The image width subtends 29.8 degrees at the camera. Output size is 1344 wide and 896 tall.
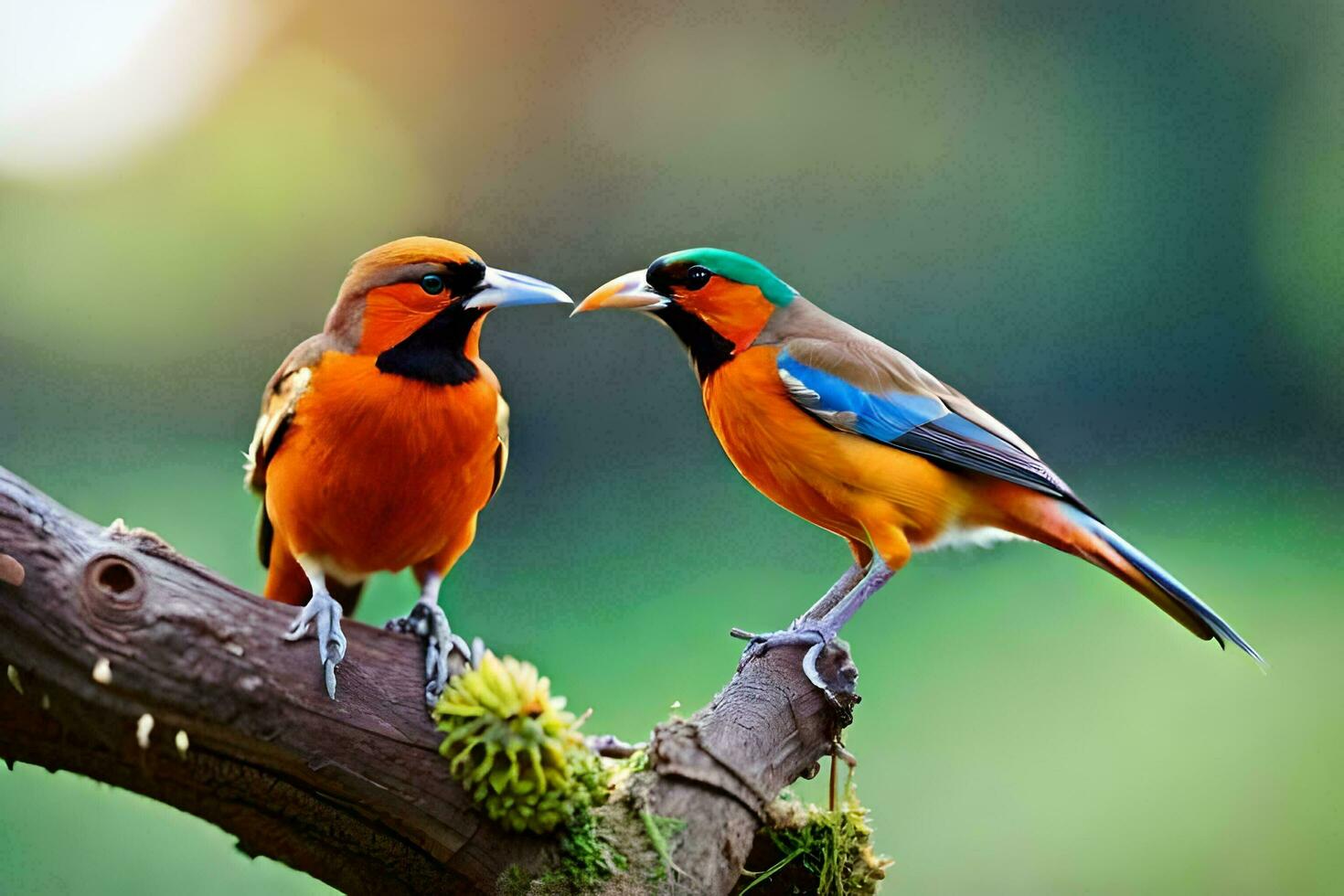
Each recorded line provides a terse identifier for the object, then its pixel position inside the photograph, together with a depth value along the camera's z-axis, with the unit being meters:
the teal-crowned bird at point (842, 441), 4.98
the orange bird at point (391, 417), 4.79
